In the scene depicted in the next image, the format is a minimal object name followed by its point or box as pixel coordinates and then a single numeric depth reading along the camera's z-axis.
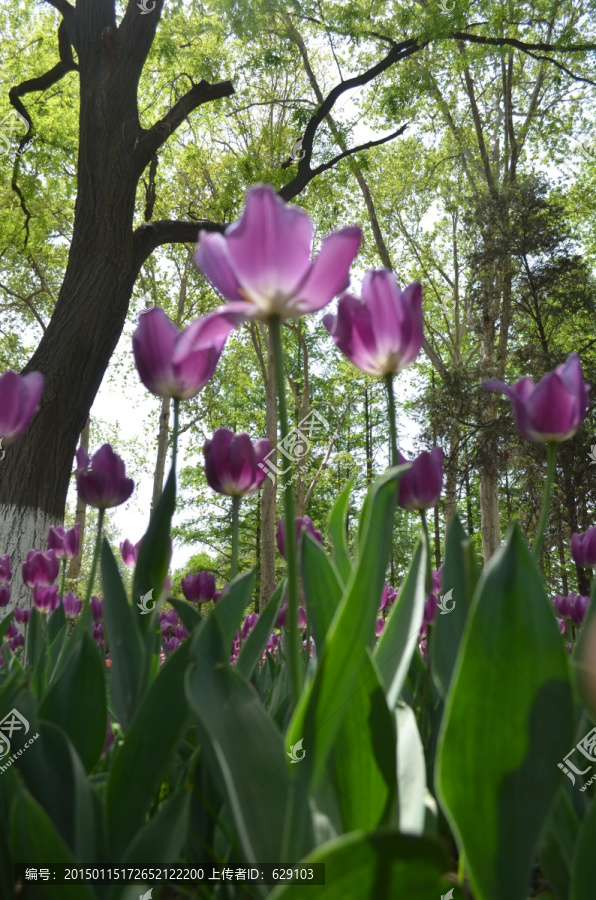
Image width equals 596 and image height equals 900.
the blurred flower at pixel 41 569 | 1.90
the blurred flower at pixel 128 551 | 1.93
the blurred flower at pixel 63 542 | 1.70
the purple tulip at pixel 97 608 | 2.25
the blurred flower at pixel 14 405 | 0.99
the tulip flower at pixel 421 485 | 1.16
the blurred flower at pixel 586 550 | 1.66
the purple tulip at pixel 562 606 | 2.28
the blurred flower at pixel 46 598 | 1.99
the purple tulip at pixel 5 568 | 2.35
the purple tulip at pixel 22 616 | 2.58
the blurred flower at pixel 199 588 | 1.74
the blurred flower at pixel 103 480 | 1.15
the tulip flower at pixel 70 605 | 2.54
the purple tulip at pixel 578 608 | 1.91
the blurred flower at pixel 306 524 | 1.17
